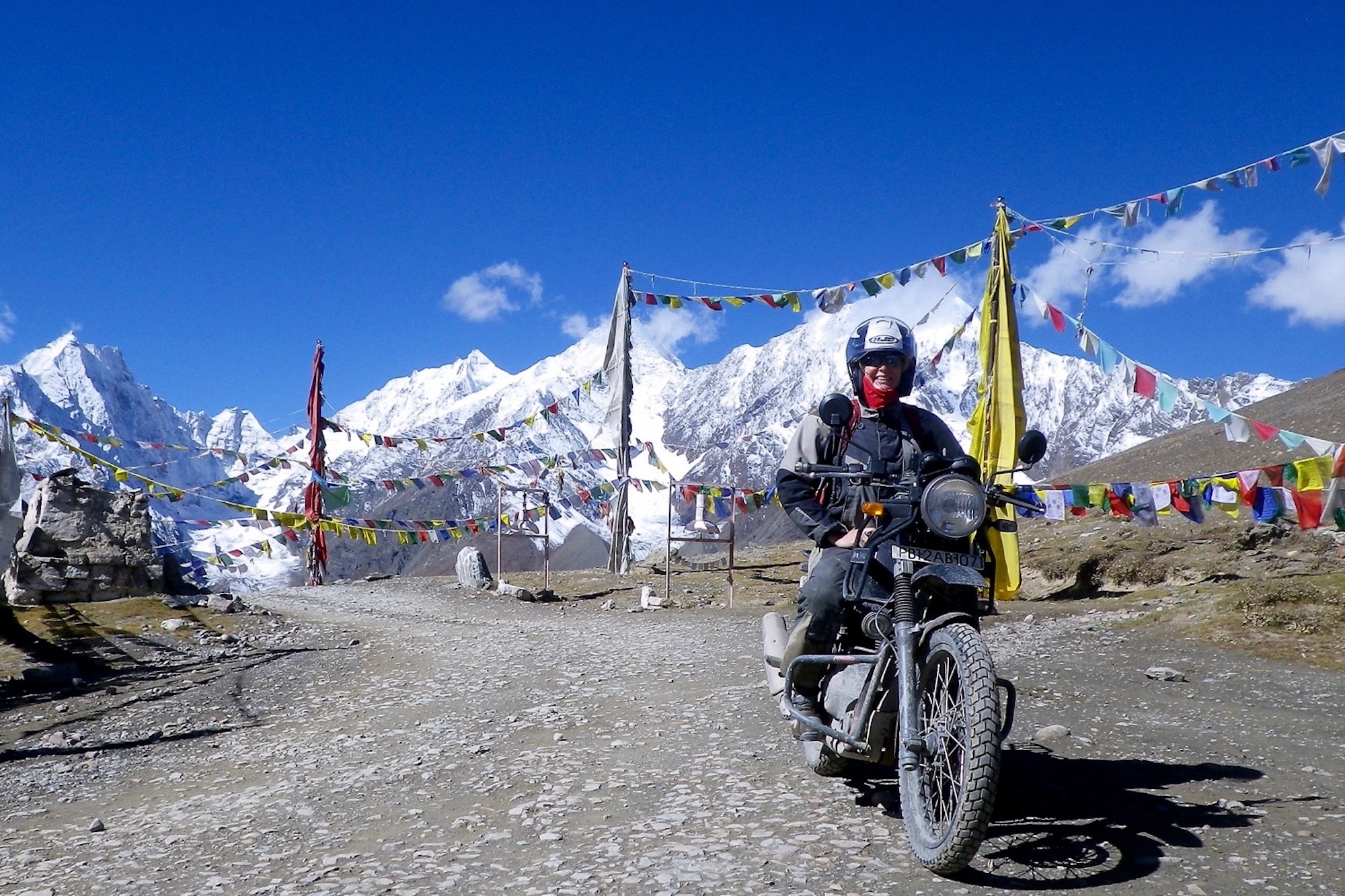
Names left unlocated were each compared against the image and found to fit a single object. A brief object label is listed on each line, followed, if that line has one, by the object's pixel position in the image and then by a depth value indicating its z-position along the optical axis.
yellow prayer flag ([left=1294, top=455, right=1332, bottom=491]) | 10.53
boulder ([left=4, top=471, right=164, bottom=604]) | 14.53
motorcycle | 3.39
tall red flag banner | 27.02
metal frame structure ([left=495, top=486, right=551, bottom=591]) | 20.33
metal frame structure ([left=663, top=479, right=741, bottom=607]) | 18.18
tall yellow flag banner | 12.98
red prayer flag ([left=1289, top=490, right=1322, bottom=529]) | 11.05
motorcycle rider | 4.45
